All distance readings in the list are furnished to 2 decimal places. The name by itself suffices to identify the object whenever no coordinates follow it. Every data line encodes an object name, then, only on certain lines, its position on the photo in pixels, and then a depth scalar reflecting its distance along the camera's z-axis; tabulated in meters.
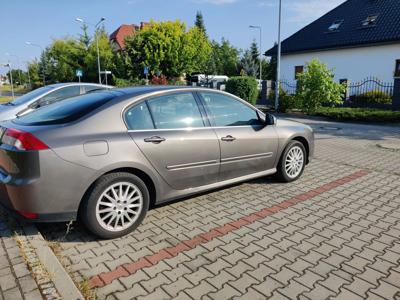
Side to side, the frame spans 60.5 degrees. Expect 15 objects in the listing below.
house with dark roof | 23.92
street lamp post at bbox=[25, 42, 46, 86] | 50.74
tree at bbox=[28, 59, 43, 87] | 59.75
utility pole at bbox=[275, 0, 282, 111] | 19.37
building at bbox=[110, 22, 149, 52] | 63.87
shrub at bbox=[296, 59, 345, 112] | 16.34
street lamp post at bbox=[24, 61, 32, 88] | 65.19
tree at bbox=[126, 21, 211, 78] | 35.91
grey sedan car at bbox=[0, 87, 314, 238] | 3.18
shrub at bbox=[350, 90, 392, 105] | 19.23
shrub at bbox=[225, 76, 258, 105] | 20.06
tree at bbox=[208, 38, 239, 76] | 56.53
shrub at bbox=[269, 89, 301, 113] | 19.01
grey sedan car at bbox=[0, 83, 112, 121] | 7.96
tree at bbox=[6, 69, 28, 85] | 77.22
